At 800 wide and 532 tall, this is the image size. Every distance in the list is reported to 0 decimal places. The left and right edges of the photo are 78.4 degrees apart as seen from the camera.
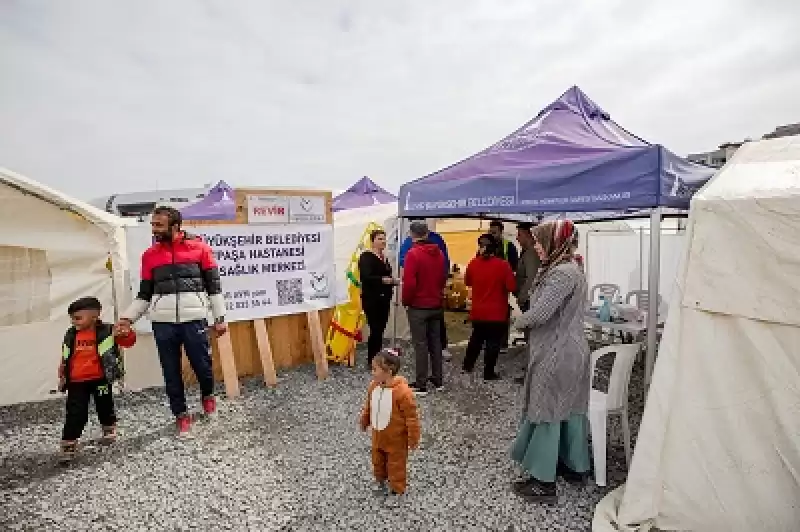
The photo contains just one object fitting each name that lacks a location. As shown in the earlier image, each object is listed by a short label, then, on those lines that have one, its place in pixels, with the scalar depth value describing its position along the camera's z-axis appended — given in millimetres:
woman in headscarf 2971
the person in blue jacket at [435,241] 6289
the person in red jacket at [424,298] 5020
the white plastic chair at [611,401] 3258
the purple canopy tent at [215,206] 9844
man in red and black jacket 4043
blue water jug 5774
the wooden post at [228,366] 5145
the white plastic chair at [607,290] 7316
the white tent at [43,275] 4902
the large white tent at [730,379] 2404
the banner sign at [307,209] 5828
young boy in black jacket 3701
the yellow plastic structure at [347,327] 6230
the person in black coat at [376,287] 5840
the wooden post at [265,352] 5500
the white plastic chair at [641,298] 6789
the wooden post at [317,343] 5785
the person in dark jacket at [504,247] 6312
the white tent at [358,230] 7473
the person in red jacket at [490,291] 5391
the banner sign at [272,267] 5383
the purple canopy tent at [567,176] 3600
